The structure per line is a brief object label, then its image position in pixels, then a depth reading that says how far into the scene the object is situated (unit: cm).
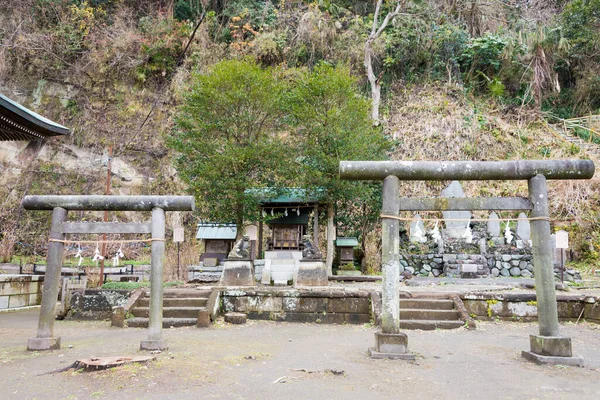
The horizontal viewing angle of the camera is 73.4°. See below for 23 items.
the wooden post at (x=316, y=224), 1463
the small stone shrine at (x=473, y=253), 1453
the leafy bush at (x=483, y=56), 2172
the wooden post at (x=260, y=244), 1558
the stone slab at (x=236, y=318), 850
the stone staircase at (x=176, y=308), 823
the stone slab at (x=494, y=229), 1596
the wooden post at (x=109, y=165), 1302
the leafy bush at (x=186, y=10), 2364
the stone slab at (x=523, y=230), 1586
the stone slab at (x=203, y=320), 812
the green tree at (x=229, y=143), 1270
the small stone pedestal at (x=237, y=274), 1057
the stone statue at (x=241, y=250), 1091
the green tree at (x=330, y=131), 1333
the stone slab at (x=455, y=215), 1606
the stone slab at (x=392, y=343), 564
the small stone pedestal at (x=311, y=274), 1081
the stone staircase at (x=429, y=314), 810
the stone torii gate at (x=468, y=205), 565
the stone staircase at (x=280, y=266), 1295
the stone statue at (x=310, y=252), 1124
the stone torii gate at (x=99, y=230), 603
